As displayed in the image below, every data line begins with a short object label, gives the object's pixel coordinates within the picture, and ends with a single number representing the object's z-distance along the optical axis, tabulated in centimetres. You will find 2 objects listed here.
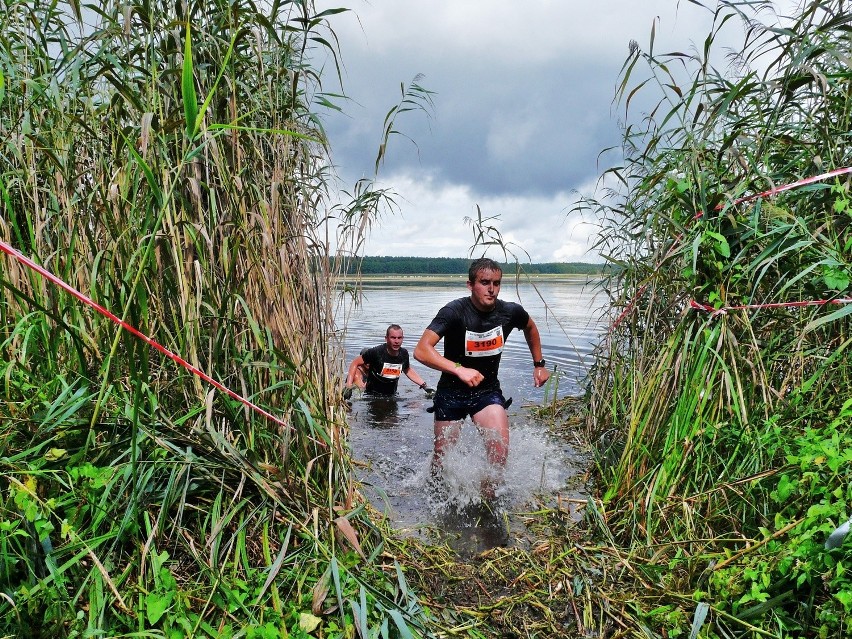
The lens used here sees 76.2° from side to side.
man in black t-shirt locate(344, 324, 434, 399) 893
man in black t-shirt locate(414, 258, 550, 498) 493
